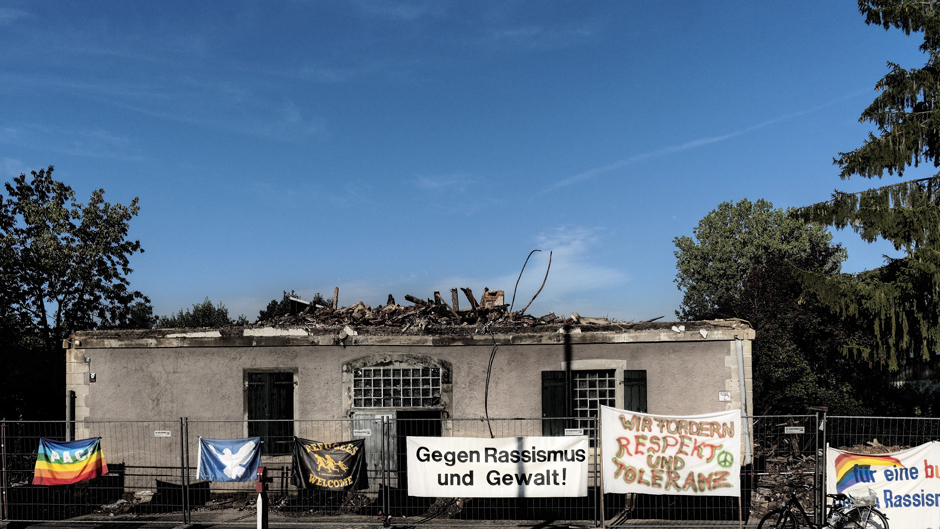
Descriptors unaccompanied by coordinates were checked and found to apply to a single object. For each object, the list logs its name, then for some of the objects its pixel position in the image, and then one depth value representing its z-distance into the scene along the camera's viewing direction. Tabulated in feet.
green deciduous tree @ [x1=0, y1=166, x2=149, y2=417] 83.05
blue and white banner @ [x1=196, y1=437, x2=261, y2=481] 35.91
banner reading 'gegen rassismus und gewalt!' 32.76
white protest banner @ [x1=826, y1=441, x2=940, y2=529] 30.76
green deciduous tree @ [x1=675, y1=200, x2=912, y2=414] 79.00
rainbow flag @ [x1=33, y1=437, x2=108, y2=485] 36.63
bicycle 28.78
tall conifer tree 51.16
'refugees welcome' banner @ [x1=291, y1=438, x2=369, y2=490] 35.09
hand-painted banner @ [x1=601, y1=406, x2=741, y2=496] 31.99
